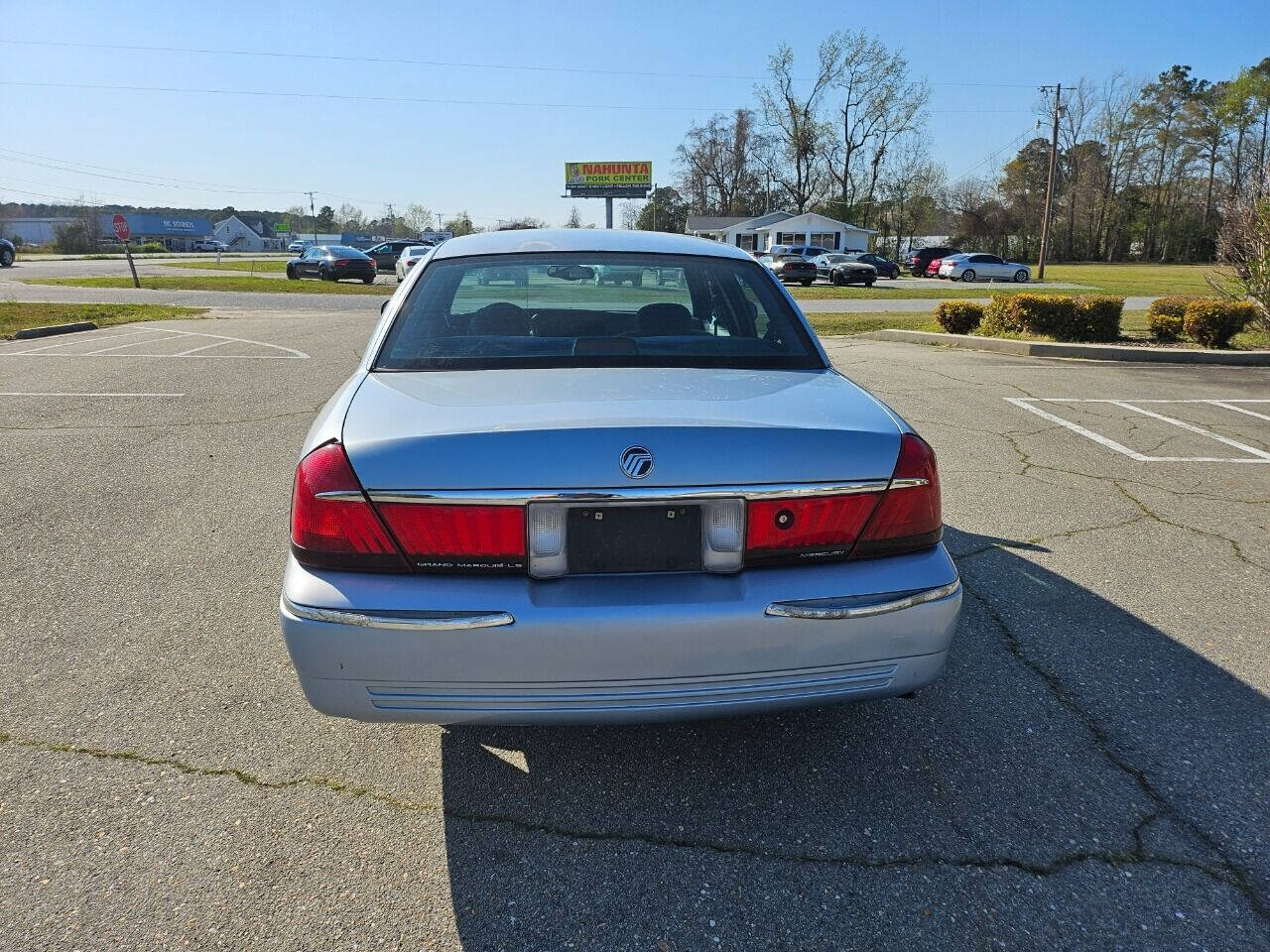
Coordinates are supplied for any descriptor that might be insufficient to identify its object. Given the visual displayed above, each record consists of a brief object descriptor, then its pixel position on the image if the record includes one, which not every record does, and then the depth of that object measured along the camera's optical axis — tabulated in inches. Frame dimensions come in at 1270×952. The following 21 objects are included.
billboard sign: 2795.3
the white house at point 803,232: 2795.3
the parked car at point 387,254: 1574.8
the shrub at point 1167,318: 501.0
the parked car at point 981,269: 1579.7
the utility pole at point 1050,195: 1698.1
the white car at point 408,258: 932.0
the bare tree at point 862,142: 2871.6
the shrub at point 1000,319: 531.5
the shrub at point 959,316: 554.6
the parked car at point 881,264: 1633.9
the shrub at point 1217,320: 474.6
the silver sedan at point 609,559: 83.0
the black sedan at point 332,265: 1328.7
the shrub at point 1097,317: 502.0
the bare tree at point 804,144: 3034.0
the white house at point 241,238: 5059.1
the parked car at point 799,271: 1544.0
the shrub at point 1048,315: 508.4
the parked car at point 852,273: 1478.8
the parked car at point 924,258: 1819.6
